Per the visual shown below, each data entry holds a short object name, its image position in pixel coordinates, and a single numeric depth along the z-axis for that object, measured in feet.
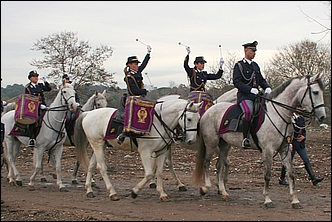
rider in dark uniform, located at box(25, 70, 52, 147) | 38.22
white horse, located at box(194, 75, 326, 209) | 26.53
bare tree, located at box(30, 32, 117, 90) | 81.15
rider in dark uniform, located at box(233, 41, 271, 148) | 28.73
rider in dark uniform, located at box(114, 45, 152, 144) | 30.22
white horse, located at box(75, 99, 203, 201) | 28.86
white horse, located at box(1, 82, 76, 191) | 35.27
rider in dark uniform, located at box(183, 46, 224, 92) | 36.24
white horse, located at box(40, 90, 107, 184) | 41.06
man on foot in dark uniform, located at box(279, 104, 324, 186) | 33.88
